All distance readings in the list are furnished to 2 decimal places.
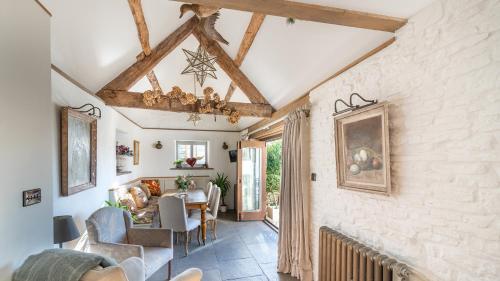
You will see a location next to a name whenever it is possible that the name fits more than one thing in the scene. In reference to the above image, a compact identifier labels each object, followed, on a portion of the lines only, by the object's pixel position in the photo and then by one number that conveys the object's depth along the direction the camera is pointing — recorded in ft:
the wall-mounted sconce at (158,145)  20.41
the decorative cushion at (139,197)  14.06
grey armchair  7.34
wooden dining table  12.60
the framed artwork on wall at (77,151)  7.15
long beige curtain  8.98
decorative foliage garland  10.37
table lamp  6.19
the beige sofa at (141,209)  12.07
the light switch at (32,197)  4.54
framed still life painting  5.32
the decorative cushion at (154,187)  18.49
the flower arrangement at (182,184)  16.05
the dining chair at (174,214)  11.21
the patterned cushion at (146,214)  12.38
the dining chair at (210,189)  14.89
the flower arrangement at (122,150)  13.85
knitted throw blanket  4.00
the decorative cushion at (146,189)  16.70
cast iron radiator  5.07
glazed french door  17.21
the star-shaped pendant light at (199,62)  9.21
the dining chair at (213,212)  13.42
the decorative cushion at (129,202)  12.28
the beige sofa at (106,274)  3.92
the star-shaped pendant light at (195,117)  12.44
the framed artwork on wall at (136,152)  18.16
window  21.46
